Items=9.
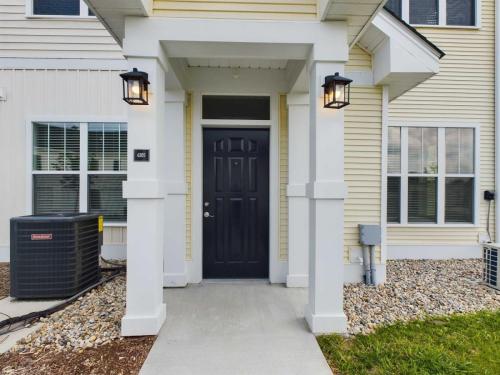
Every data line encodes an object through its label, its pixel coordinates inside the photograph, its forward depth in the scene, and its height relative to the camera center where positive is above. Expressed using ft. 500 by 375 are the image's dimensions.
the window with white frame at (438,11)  16.69 +10.33
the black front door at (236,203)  12.92 -0.77
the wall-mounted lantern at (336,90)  7.81 +2.68
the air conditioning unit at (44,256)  10.32 -2.60
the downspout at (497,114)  16.70 +4.30
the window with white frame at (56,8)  15.15 +9.37
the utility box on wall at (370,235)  12.21 -2.06
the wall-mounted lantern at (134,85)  7.59 +2.69
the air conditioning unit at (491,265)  11.79 -3.27
